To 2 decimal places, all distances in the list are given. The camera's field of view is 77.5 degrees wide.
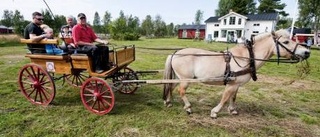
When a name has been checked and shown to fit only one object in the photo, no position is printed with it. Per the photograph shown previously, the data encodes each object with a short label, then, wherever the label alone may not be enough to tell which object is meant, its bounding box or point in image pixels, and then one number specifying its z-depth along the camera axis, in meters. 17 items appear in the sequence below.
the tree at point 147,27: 56.41
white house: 35.62
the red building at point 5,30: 66.96
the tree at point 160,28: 57.06
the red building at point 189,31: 52.38
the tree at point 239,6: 48.09
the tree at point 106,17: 80.28
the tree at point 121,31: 37.05
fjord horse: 3.84
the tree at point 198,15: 106.94
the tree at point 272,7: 49.53
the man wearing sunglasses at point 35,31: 4.46
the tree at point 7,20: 82.88
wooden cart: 4.29
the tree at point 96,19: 109.86
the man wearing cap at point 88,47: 4.30
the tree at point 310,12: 30.98
